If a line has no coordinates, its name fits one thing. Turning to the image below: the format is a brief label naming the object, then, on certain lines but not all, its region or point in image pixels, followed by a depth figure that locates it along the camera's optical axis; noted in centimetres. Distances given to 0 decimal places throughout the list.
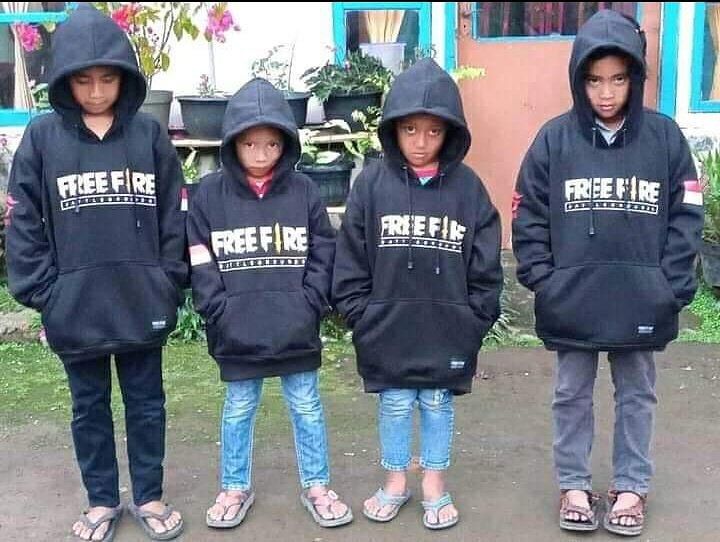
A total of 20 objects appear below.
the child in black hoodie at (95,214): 322
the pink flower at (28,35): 634
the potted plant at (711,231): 593
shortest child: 334
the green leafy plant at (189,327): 555
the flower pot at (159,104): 589
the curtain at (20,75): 650
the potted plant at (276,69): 628
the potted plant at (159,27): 574
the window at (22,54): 644
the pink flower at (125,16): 568
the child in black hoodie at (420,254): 335
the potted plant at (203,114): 583
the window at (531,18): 649
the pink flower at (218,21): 596
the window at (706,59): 639
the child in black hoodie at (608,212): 328
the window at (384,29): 642
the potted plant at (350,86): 598
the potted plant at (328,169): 576
